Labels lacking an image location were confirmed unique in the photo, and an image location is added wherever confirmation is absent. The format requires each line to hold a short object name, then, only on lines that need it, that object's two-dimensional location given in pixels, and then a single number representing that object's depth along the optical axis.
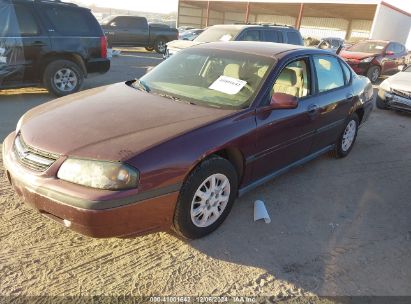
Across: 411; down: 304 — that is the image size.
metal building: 29.94
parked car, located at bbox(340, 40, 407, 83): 12.74
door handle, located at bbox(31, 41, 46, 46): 6.73
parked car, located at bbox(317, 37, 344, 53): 18.48
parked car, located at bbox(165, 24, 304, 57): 9.60
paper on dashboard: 3.45
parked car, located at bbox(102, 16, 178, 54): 17.89
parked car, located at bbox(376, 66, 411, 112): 7.91
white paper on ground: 3.45
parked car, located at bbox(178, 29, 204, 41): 21.61
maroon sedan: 2.46
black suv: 6.51
